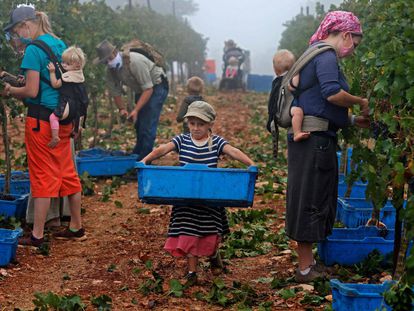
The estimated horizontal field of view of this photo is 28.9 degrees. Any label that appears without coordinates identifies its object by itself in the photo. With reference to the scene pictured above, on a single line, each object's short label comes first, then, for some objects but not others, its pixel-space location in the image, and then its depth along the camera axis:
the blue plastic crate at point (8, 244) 6.18
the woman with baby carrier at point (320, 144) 5.42
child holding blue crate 5.84
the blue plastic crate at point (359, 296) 4.31
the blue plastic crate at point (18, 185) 8.47
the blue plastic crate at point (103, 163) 10.65
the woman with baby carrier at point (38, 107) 6.86
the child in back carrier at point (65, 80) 7.04
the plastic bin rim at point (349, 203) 6.74
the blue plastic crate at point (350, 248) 6.00
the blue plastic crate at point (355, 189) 7.96
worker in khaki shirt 10.16
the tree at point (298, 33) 17.30
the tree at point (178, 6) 98.62
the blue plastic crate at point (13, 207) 7.64
